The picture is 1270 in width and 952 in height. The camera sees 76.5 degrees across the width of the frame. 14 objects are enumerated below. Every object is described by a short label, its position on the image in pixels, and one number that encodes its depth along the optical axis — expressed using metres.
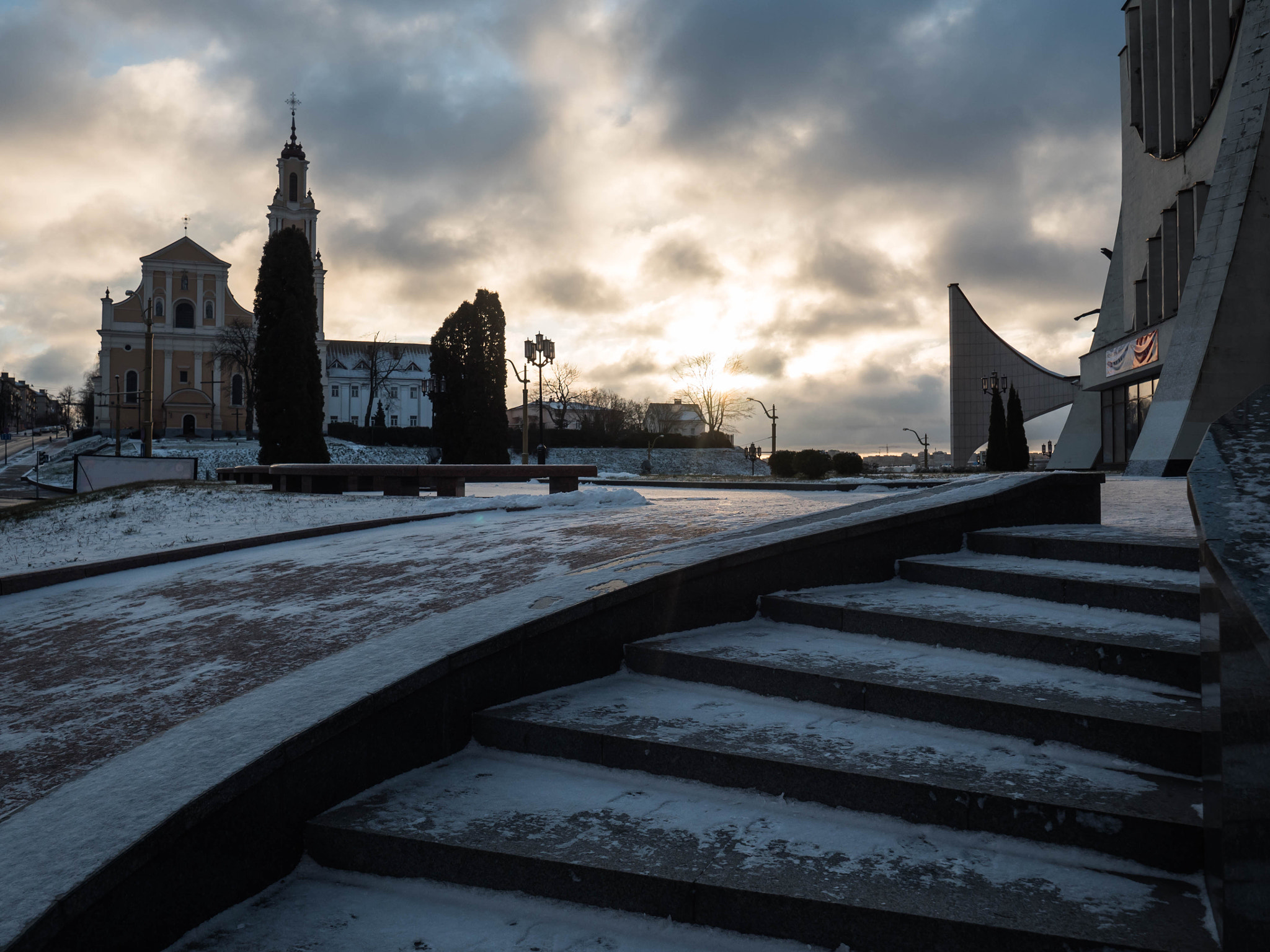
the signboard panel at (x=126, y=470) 19.12
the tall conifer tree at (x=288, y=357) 28.45
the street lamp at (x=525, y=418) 29.27
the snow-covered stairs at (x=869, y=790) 2.10
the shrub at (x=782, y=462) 27.17
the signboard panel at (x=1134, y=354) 27.30
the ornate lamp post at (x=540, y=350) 30.30
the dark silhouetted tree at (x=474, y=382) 39.56
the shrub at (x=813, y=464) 25.41
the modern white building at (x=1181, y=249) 19.83
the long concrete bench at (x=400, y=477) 13.18
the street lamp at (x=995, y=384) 40.08
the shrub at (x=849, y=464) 27.16
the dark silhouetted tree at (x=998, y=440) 37.06
